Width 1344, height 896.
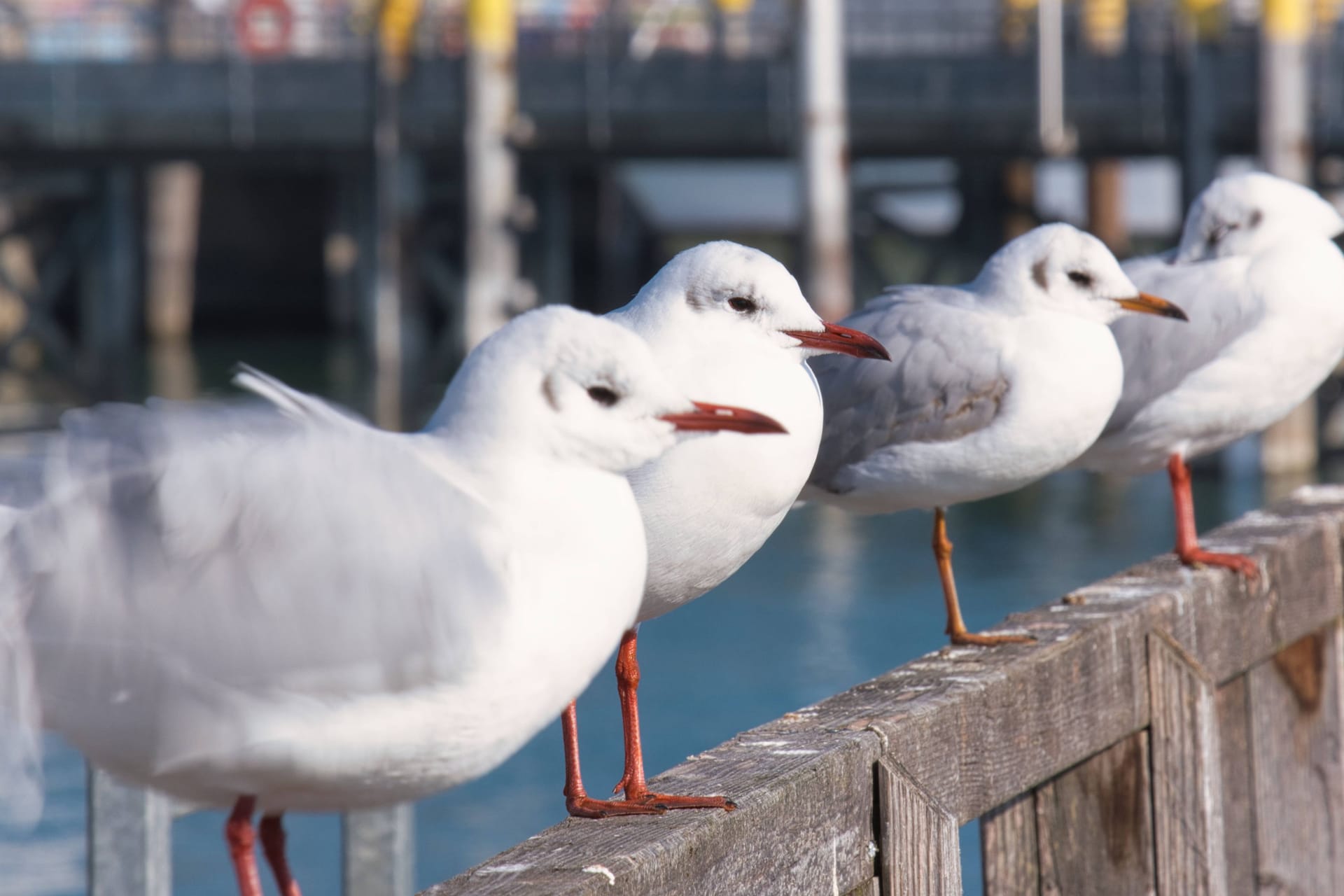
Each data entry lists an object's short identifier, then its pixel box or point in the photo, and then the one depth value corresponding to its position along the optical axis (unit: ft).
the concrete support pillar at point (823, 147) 97.76
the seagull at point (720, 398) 16.24
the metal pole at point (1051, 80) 102.42
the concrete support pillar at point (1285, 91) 95.86
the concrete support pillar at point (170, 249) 209.26
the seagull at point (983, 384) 21.72
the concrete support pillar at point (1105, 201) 142.61
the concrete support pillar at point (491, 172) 105.60
